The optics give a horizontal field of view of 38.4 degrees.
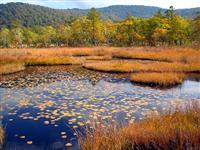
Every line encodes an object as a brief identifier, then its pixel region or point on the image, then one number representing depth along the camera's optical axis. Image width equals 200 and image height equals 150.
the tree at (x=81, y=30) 76.38
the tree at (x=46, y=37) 93.50
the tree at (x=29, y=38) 96.94
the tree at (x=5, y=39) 92.06
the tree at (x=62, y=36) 87.11
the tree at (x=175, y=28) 57.66
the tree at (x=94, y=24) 73.67
